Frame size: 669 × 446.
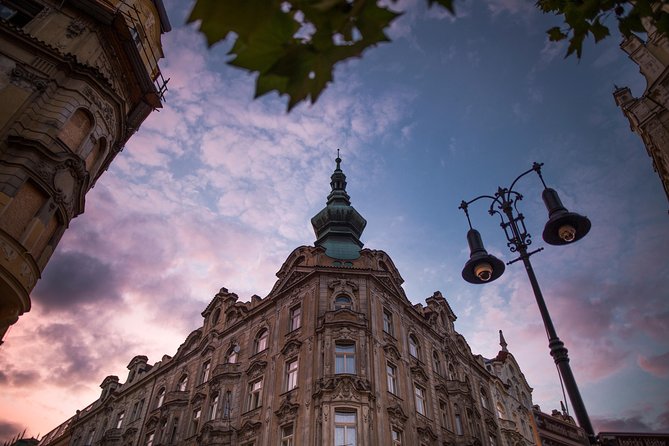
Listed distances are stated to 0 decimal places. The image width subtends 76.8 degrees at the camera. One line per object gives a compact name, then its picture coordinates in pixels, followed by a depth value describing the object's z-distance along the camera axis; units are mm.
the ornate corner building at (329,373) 20203
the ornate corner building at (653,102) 15914
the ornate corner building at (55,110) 11789
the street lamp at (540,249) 6074
